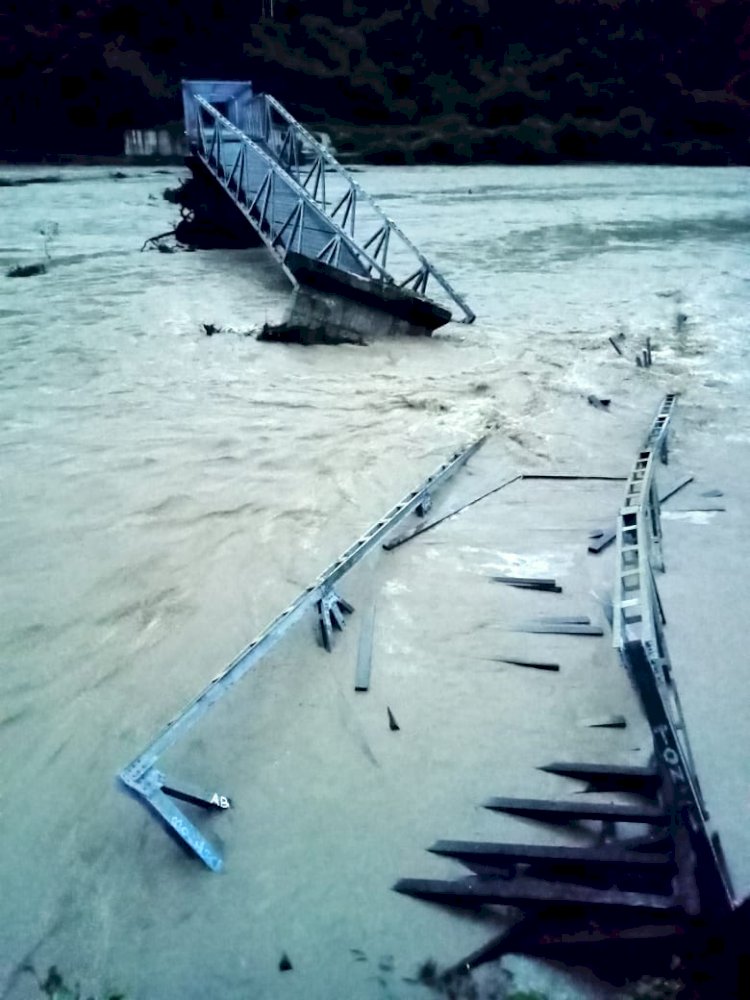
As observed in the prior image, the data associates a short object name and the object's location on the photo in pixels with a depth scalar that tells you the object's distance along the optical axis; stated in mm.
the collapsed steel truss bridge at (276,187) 11703
